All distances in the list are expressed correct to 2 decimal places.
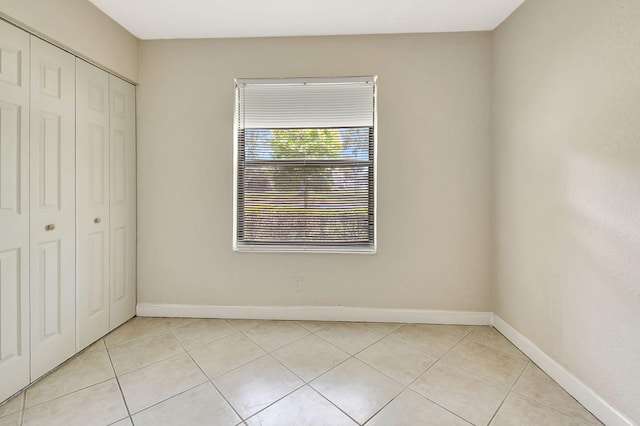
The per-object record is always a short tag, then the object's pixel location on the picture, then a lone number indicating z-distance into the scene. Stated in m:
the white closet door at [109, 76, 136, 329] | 2.13
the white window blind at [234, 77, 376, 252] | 2.29
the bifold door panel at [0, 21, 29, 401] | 1.42
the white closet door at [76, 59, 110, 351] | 1.85
